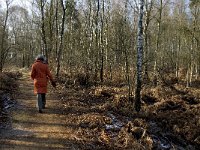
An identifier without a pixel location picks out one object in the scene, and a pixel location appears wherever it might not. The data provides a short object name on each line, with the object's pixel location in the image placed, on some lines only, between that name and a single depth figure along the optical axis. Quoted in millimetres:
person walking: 6441
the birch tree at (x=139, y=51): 7259
